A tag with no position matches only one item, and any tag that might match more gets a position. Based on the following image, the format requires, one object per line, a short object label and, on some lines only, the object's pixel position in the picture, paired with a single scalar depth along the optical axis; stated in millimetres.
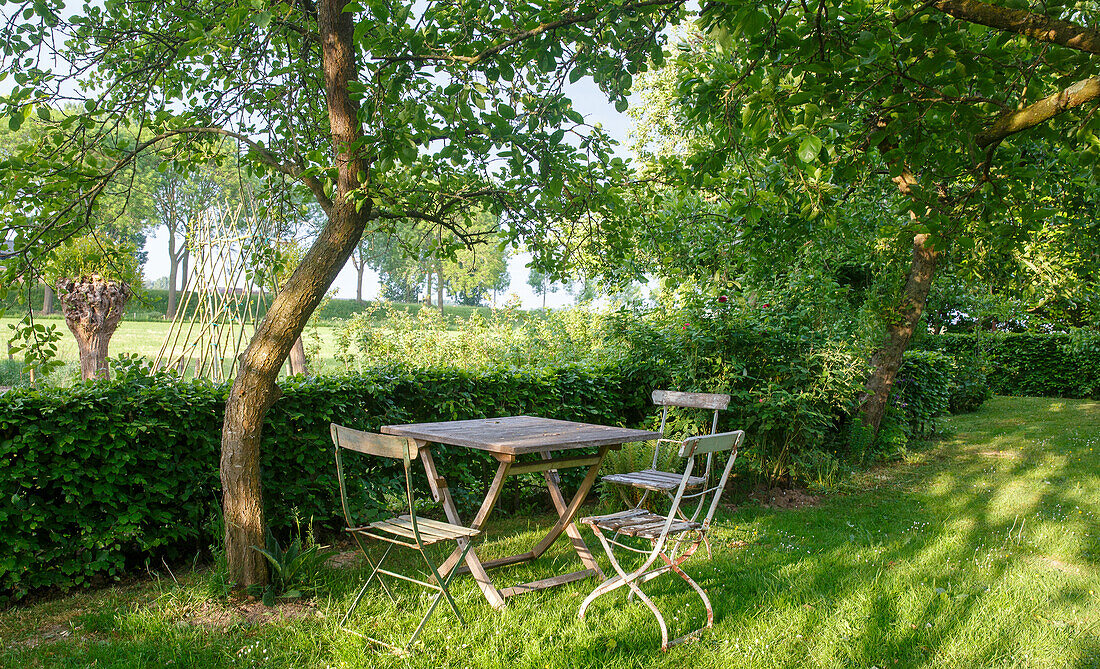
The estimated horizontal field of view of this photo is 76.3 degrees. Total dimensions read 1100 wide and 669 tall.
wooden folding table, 3908
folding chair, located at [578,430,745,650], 3676
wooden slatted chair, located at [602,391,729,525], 5090
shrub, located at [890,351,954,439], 10086
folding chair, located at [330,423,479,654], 3480
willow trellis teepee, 6961
